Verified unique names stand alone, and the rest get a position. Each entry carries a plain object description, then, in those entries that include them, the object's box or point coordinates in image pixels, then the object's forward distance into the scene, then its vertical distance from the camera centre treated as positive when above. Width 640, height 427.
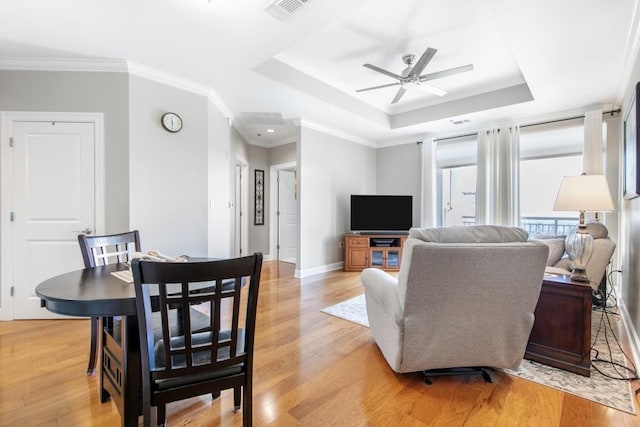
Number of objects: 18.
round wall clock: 3.21 +0.97
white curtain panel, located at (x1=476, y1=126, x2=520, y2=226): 4.53 +0.52
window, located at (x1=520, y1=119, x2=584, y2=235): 4.43 +0.68
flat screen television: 5.54 -0.05
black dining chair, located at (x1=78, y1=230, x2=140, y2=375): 1.96 -0.28
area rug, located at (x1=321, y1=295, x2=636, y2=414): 1.72 -1.10
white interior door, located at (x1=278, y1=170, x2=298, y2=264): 6.62 -0.13
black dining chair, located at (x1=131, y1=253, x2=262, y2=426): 1.11 -0.54
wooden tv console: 5.38 -0.78
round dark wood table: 1.23 -0.43
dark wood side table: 1.93 -0.79
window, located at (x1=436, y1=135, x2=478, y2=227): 5.29 +0.56
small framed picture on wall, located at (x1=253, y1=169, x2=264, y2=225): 6.35 +0.26
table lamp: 2.20 +0.07
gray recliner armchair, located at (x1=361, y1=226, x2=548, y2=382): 1.65 -0.51
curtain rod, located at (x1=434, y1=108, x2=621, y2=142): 3.90 +1.30
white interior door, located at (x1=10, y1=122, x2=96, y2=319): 2.91 +0.10
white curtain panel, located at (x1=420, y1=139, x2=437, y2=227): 5.46 +0.50
